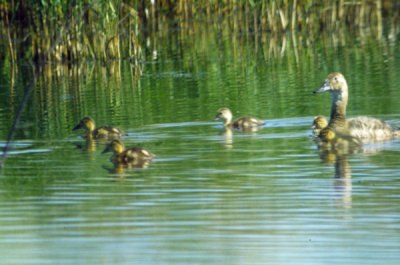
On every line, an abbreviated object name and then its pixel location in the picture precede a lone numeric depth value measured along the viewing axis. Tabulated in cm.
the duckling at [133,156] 1700
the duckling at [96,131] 2017
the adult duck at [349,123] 1905
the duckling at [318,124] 2008
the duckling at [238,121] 2122
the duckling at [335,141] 1848
